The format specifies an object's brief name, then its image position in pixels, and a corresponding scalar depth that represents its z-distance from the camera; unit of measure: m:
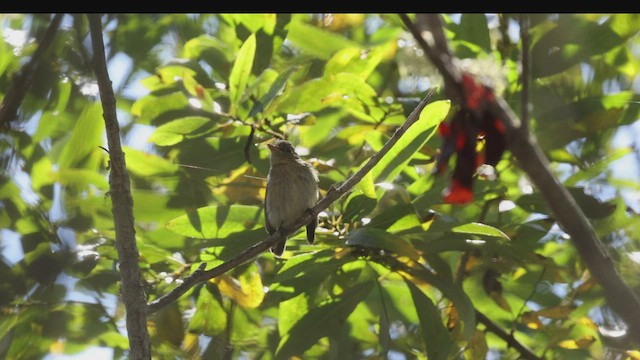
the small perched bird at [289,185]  8.94
